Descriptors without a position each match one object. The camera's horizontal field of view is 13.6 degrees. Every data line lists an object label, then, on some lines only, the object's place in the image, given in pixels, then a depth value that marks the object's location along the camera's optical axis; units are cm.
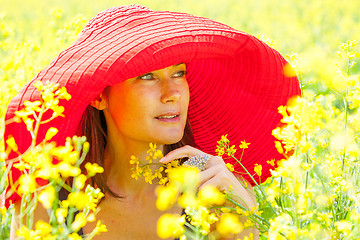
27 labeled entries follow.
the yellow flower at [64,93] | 236
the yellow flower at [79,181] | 229
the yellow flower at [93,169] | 233
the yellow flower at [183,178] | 226
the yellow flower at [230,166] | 258
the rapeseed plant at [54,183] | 228
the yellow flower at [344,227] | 232
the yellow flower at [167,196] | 236
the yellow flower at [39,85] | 237
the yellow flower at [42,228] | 228
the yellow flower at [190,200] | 225
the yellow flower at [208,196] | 235
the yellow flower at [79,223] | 227
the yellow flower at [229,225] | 237
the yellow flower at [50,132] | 233
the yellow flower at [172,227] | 228
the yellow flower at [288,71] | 276
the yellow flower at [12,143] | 238
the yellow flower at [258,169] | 249
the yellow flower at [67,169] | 227
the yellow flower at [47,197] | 228
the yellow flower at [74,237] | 230
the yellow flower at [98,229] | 228
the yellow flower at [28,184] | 228
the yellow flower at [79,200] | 228
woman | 256
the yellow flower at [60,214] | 228
